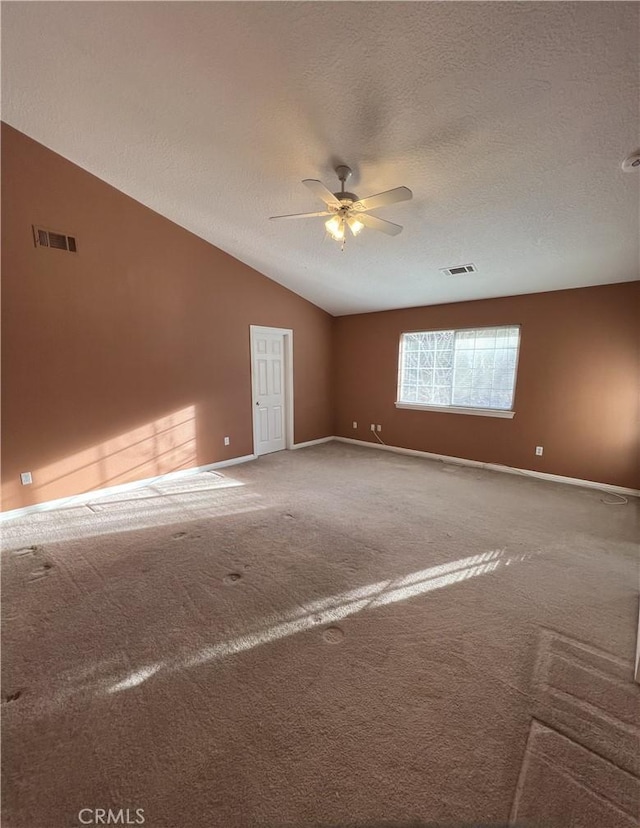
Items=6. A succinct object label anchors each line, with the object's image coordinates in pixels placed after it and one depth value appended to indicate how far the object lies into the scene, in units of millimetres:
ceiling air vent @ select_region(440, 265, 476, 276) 3998
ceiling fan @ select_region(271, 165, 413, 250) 2234
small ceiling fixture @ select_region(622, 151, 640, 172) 2165
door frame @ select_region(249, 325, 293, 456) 5736
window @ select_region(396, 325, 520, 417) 4738
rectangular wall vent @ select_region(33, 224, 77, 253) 3279
